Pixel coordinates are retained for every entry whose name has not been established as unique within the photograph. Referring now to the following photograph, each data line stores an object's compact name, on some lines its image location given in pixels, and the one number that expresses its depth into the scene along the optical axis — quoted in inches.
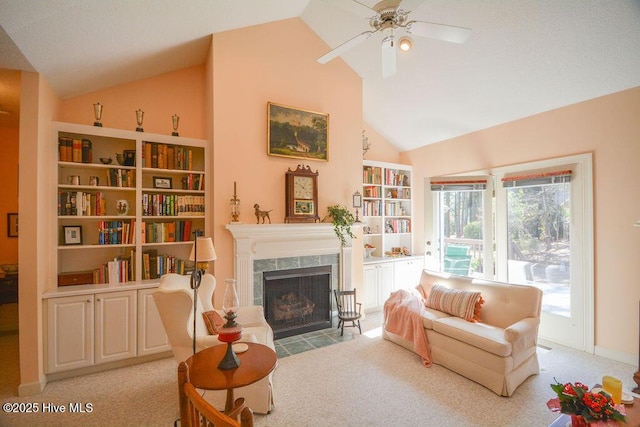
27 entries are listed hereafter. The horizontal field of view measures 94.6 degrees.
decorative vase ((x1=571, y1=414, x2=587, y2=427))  64.4
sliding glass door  141.9
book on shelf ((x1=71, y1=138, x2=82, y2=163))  126.2
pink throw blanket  128.1
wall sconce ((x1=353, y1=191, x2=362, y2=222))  180.1
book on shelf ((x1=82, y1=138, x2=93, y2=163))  127.9
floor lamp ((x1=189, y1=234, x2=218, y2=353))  91.3
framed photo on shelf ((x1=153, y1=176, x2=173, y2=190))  143.9
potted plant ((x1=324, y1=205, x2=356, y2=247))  166.6
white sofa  105.0
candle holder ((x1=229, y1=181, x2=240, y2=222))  141.7
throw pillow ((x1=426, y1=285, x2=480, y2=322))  129.8
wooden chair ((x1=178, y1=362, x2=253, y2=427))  36.7
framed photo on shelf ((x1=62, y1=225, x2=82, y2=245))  127.3
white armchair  90.4
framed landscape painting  156.6
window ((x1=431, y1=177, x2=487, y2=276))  186.2
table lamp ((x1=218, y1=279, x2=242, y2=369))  74.6
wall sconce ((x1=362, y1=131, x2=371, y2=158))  202.2
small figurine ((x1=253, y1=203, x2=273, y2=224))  148.6
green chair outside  193.2
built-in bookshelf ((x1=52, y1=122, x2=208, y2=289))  126.6
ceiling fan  84.5
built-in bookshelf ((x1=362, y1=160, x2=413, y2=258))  211.9
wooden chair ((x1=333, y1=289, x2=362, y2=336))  156.8
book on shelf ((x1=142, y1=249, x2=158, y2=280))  137.6
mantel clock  158.1
